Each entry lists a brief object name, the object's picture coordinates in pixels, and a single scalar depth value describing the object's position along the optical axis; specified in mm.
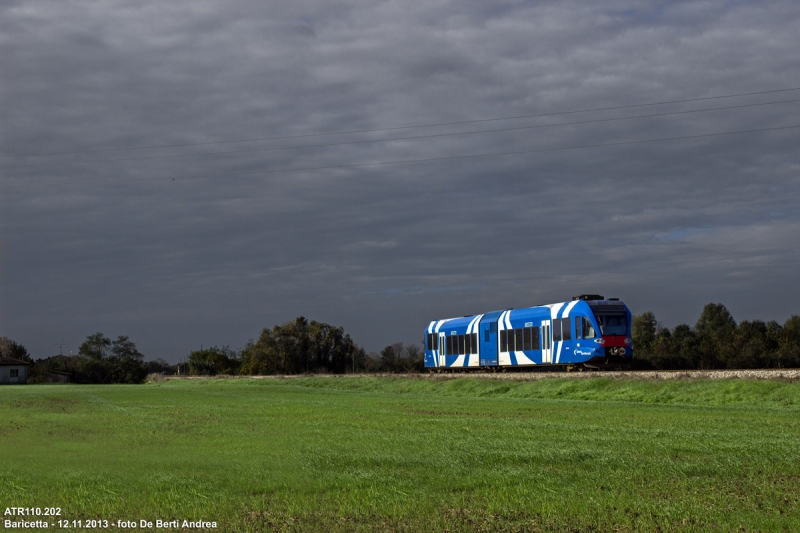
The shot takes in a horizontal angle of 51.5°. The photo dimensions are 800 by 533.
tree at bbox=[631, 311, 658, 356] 71525
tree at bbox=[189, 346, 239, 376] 81875
